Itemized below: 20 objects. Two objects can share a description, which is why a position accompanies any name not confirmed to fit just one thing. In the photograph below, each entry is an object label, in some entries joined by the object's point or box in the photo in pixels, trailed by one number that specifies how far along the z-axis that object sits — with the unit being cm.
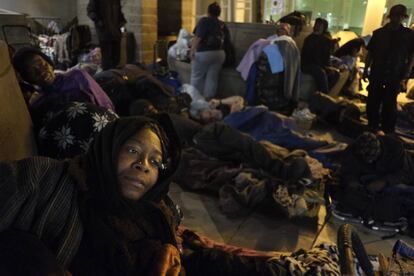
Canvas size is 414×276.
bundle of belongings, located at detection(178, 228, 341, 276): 141
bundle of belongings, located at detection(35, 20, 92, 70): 663
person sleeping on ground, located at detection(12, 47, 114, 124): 204
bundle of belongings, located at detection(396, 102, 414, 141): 438
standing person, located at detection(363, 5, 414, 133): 371
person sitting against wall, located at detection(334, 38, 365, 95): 633
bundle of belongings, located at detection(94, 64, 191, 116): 310
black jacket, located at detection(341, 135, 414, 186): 247
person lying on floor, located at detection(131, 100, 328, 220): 254
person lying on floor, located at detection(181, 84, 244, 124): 410
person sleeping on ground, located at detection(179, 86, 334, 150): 353
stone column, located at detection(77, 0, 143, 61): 660
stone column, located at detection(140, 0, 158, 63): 668
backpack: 493
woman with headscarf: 105
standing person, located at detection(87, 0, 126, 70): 465
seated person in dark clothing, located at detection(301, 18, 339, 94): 527
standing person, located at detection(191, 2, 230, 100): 493
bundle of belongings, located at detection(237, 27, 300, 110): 481
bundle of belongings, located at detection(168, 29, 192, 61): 592
